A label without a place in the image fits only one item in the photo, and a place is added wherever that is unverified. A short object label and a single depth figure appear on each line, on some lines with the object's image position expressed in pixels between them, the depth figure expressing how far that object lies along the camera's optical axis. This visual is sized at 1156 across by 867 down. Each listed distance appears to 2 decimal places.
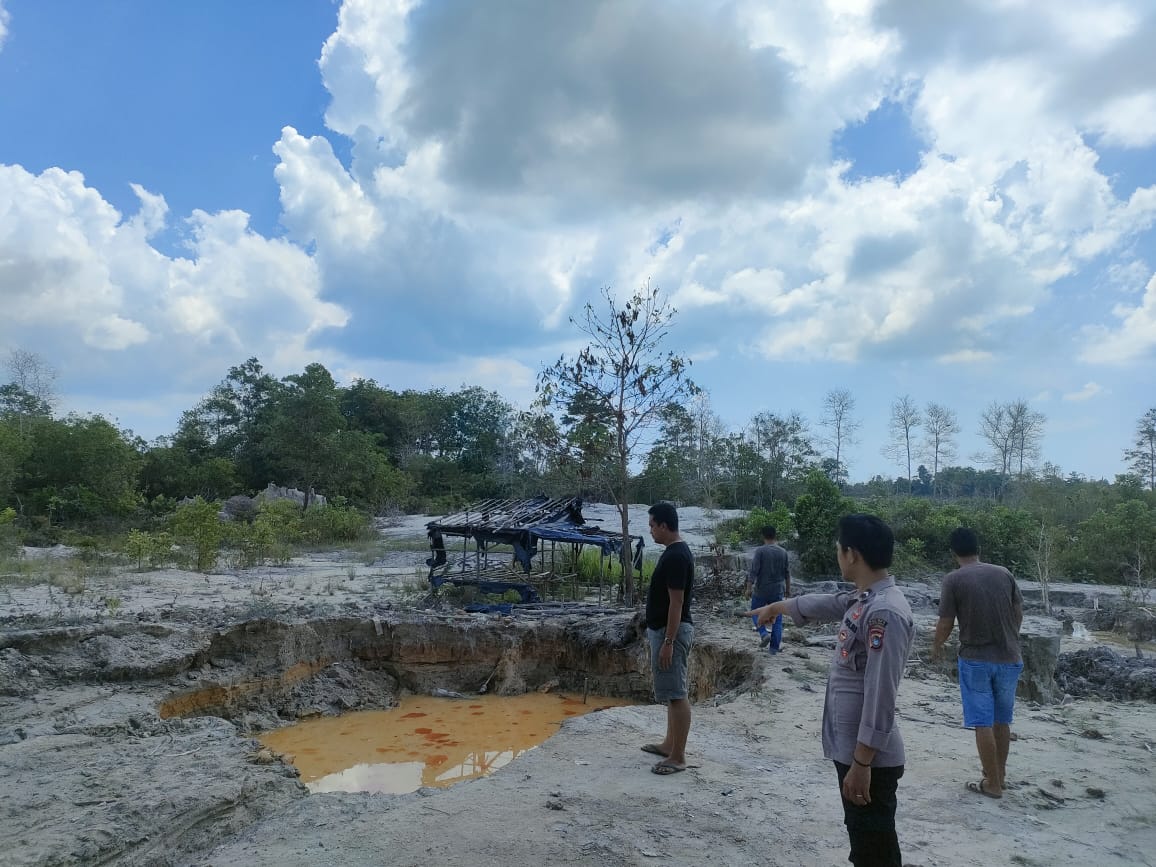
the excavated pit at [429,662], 8.46
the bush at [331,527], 24.39
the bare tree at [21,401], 41.00
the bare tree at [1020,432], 37.06
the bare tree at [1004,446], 37.47
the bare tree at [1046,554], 14.90
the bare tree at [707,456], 34.13
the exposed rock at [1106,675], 7.95
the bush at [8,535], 16.54
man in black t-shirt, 4.69
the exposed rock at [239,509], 29.78
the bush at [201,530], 16.02
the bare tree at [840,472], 38.53
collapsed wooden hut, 11.62
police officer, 2.60
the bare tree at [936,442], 38.72
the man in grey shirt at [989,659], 4.46
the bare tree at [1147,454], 33.38
